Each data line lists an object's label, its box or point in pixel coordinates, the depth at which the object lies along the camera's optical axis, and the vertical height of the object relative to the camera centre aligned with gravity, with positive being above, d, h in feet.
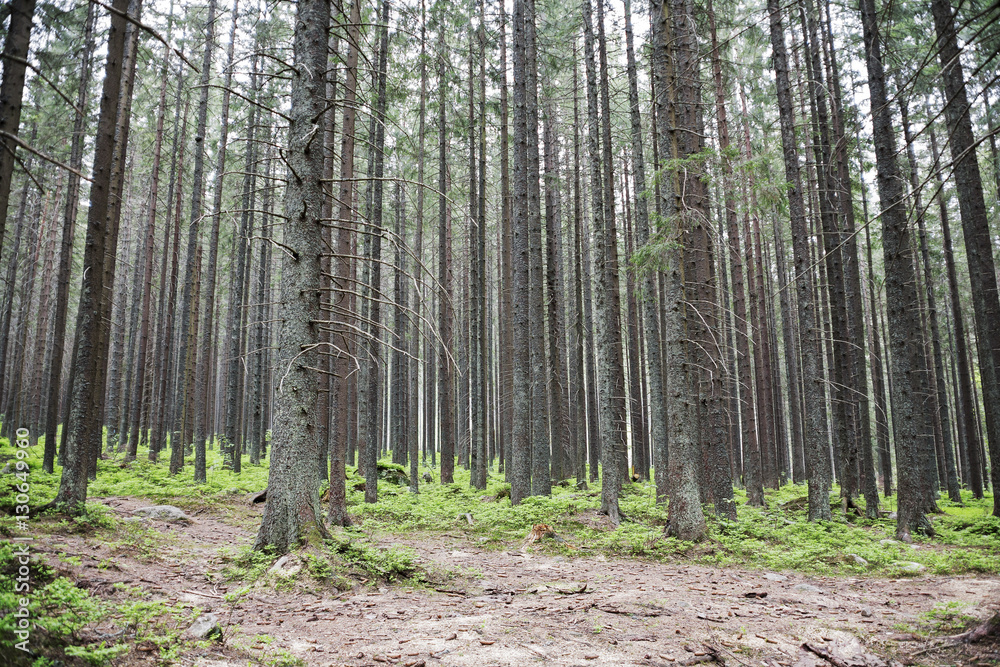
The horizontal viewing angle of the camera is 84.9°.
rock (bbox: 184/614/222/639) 13.73 -5.52
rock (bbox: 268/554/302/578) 18.90 -5.40
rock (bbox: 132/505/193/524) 32.89 -6.04
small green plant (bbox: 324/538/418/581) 20.77 -5.88
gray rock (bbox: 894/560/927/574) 25.82 -7.96
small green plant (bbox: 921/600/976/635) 15.03 -6.52
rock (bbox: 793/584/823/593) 22.61 -7.77
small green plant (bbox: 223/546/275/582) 19.19 -5.52
